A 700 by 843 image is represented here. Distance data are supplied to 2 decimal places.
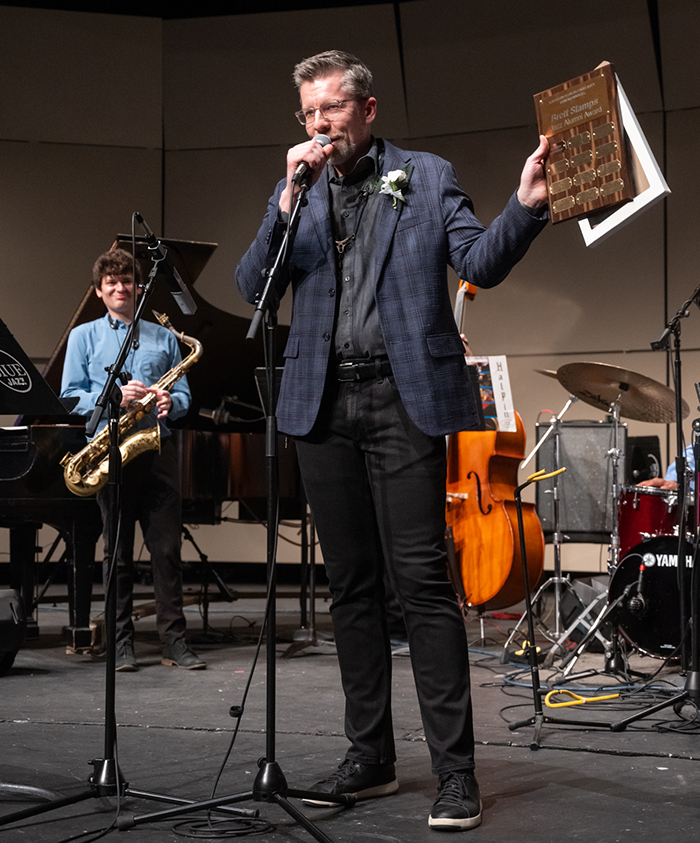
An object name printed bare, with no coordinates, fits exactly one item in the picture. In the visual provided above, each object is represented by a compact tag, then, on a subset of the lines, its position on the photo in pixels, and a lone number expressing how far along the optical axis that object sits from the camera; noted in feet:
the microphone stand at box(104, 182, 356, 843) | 6.09
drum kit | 12.84
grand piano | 13.43
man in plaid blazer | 6.70
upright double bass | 14.15
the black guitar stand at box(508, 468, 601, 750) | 8.74
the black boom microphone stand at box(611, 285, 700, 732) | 9.68
